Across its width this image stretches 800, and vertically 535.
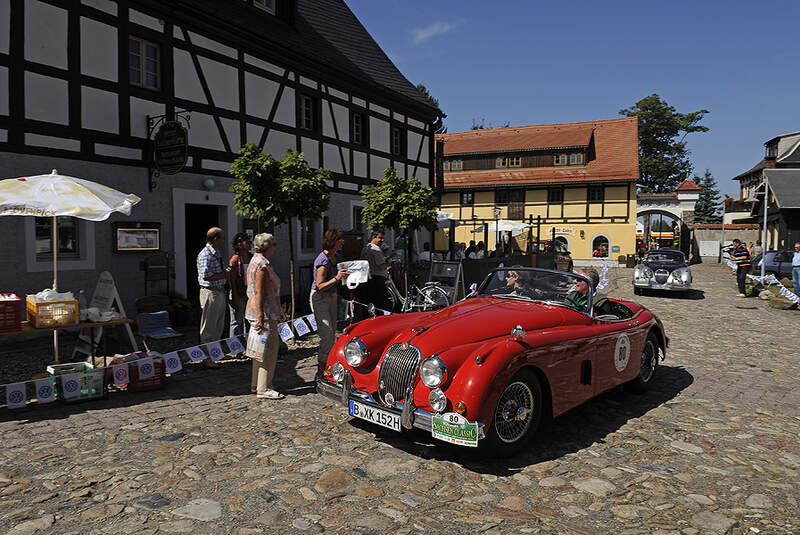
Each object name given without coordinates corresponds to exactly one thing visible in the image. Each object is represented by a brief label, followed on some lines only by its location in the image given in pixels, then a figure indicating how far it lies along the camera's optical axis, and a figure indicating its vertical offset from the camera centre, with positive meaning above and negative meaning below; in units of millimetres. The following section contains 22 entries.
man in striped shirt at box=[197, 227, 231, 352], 7254 -555
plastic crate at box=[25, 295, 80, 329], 5801 -766
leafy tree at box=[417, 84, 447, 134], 20666 +5068
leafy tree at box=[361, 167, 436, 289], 13344 +1003
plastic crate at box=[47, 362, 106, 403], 5543 -1437
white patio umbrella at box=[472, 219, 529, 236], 23578 +892
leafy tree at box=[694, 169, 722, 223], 71369 +5789
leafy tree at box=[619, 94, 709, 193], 51906 +10208
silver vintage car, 16562 -805
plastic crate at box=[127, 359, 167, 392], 6004 -1528
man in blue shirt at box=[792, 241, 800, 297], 14624 -625
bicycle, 11594 -1147
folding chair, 7027 -1069
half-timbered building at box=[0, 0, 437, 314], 8695 +2727
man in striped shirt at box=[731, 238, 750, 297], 17172 -492
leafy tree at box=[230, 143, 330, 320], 9539 +1016
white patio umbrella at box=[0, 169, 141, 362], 5754 +476
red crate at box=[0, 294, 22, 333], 5613 -744
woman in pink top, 5766 -688
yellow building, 35094 +4310
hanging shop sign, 9844 +1742
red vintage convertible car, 4062 -959
